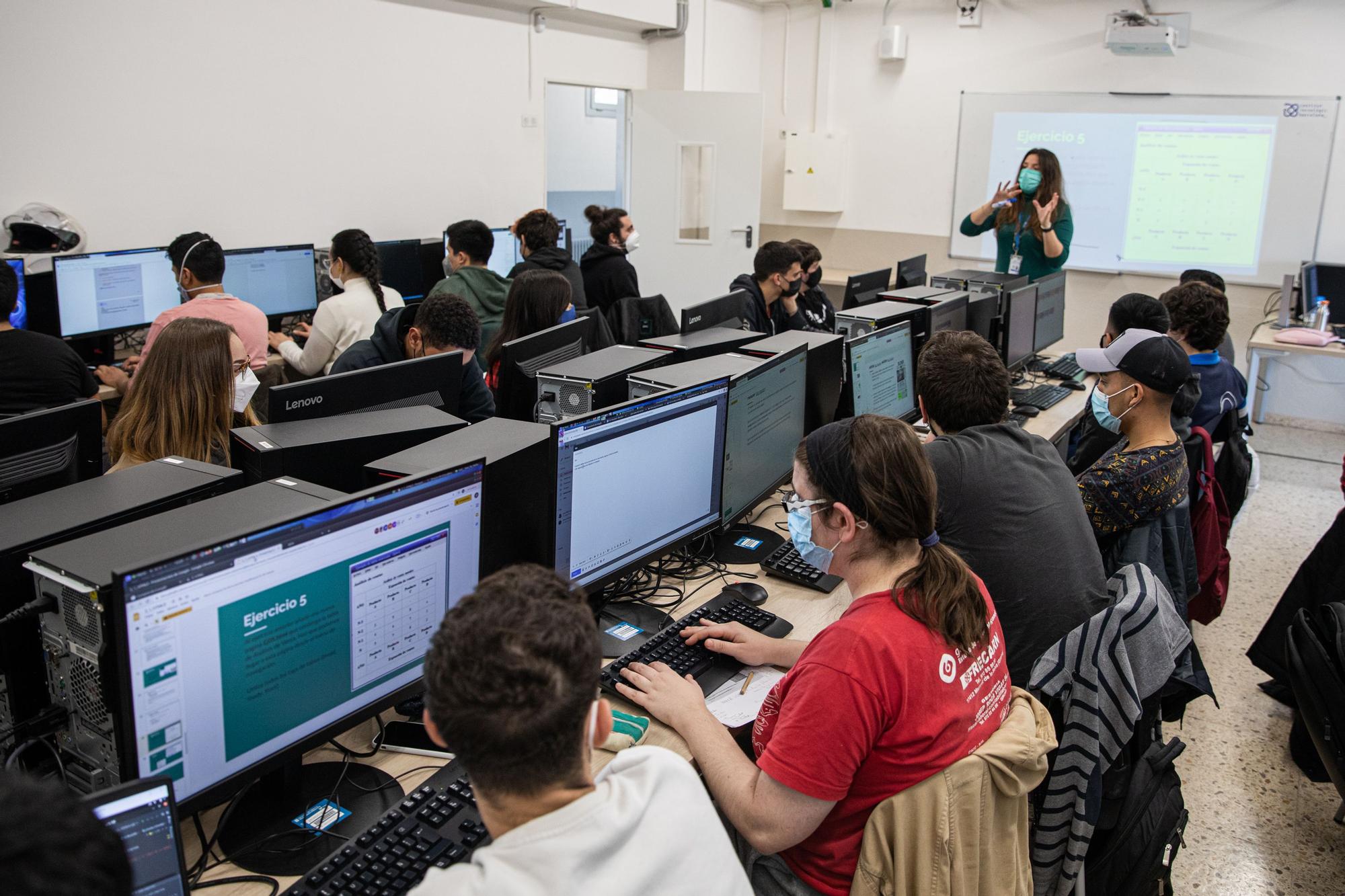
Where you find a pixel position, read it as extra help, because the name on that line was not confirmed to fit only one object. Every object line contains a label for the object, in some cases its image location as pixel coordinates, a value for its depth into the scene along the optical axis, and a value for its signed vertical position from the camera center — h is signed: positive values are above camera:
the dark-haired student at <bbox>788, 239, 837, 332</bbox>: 4.61 -0.34
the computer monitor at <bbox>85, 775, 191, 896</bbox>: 1.03 -0.63
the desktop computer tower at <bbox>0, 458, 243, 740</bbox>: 1.35 -0.44
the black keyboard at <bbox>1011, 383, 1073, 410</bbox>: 4.26 -0.68
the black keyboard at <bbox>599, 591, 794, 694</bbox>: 1.88 -0.80
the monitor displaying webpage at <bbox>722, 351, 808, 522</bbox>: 2.42 -0.51
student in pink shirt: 3.91 -0.38
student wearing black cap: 2.62 -0.53
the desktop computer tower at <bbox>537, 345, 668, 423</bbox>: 2.49 -0.41
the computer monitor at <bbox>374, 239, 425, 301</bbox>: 5.60 -0.32
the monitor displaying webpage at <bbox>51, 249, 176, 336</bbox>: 4.27 -0.40
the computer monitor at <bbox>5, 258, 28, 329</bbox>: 4.02 -0.45
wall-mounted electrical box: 7.96 +0.39
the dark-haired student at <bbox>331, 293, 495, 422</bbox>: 3.02 -0.41
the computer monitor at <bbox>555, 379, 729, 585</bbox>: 1.88 -0.51
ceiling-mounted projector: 6.36 +1.21
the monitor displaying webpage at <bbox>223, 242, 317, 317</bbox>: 4.91 -0.36
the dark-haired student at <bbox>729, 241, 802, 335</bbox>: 4.30 -0.28
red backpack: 3.12 -0.89
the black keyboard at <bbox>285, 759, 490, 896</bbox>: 1.28 -0.81
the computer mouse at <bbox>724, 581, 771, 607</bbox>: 2.24 -0.79
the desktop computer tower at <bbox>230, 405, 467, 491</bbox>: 1.81 -0.42
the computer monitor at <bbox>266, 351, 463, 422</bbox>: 1.99 -0.38
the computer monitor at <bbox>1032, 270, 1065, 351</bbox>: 5.10 -0.40
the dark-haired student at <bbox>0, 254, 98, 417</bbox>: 3.31 -0.55
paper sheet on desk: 1.80 -0.84
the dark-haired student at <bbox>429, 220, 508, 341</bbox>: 4.64 -0.33
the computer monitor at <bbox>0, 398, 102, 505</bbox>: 1.72 -0.44
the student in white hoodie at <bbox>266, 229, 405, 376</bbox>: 4.41 -0.44
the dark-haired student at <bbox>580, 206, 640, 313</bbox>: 5.69 -0.31
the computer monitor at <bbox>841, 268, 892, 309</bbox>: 4.64 -0.29
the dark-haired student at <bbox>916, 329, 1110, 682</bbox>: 2.09 -0.61
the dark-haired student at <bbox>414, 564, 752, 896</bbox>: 0.98 -0.54
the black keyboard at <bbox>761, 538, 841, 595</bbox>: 2.36 -0.79
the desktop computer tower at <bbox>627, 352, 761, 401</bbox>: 2.38 -0.36
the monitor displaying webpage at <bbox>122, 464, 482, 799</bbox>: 1.21 -0.54
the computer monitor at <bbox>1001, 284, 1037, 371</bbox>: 4.58 -0.43
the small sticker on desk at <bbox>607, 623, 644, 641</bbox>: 2.06 -0.82
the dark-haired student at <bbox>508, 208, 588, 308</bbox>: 5.05 -0.18
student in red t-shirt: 1.48 -0.66
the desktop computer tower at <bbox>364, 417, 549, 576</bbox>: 1.72 -0.44
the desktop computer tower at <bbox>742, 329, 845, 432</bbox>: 3.04 -0.43
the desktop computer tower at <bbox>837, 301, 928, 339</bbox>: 3.80 -0.34
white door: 7.34 +0.20
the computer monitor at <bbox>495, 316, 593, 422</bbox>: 2.82 -0.43
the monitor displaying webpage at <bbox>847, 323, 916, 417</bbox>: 3.28 -0.48
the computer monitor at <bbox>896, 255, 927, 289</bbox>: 5.21 -0.24
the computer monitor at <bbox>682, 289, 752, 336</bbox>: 3.22 -0.30
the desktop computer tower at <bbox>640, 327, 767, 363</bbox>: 2.92 -0.36
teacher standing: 5.57 +0.05
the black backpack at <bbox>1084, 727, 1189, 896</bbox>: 1.97 -1.10
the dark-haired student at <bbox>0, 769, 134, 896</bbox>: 0.67 -0.42
